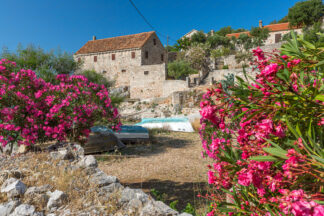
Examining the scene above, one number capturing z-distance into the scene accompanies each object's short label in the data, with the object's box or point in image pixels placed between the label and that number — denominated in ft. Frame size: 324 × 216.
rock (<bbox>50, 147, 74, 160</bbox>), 13.43
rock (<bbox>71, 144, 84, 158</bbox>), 14.40
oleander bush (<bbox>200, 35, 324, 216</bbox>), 3.70
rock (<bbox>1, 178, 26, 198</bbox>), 8.41
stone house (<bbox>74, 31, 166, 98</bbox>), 92.12
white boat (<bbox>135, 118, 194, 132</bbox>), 41.91
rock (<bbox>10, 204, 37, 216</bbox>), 7.31
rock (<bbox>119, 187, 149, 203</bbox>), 8.29
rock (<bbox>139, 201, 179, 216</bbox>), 7.14
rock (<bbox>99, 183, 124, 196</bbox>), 9.26
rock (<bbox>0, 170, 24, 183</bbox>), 10.09
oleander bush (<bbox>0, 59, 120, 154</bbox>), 13.39
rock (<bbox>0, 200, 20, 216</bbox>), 7.54
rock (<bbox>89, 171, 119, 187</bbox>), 9.90
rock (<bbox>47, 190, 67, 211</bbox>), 7.94
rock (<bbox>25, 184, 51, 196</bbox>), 8.64
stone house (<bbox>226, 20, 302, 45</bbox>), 125.08
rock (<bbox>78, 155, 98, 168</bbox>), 12.12
